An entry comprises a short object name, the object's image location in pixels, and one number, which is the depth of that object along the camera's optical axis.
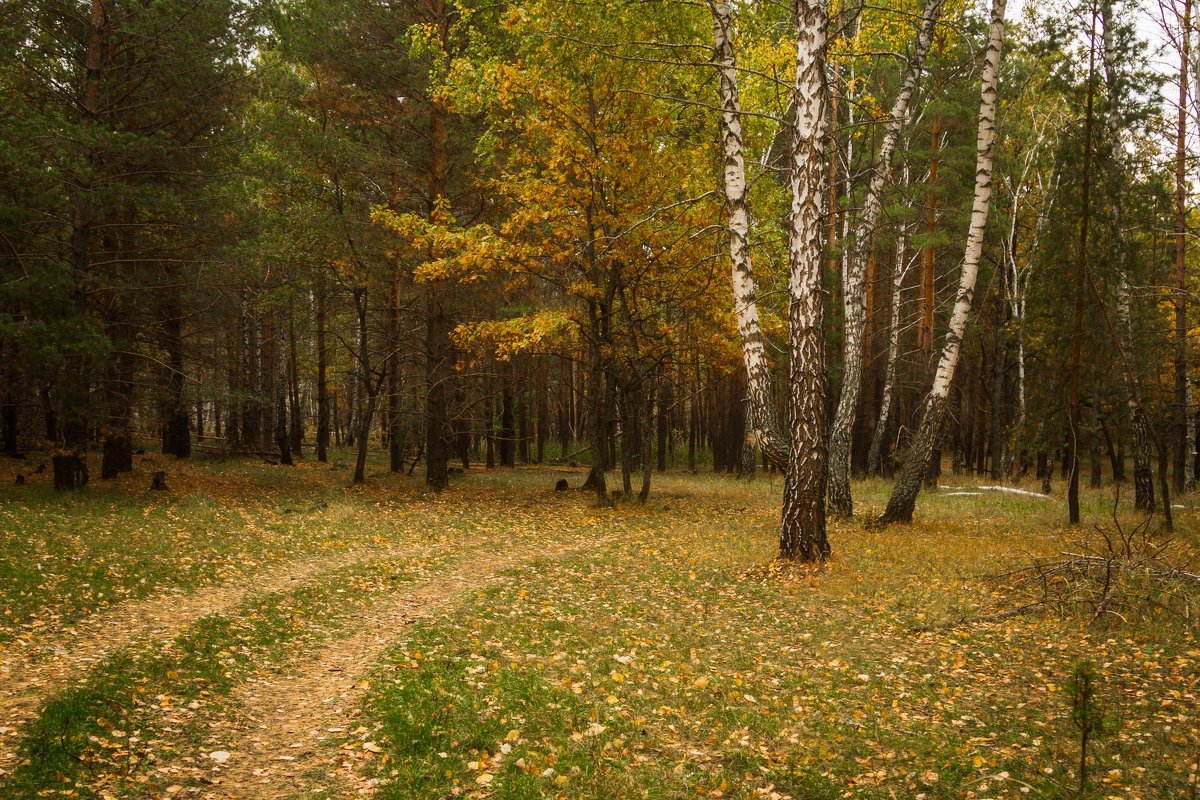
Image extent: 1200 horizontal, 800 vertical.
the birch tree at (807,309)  9.65
